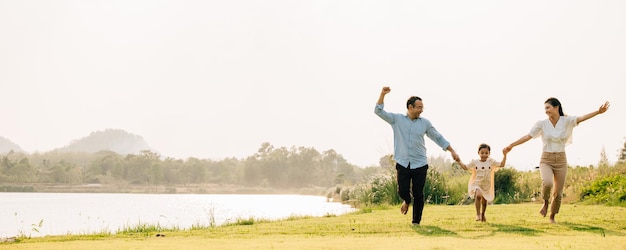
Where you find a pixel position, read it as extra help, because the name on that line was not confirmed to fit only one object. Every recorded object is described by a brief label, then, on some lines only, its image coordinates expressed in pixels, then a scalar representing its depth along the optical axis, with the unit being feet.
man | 29.22
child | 32.14
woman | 30.35
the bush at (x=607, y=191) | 48.88
